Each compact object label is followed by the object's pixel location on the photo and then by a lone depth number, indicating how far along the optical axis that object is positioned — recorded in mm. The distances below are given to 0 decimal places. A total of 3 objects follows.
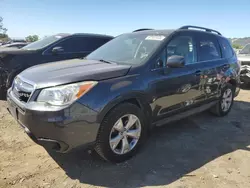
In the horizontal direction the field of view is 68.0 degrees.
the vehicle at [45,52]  4266
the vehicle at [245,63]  6202
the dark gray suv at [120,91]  2020
